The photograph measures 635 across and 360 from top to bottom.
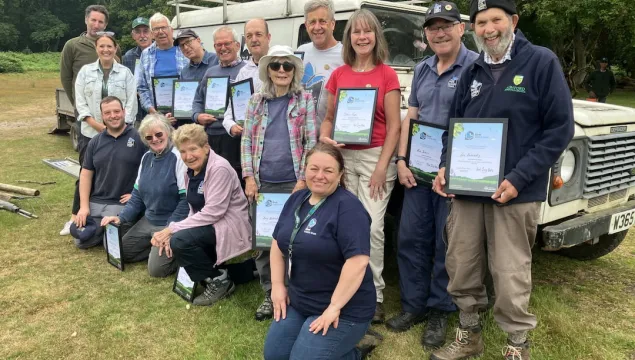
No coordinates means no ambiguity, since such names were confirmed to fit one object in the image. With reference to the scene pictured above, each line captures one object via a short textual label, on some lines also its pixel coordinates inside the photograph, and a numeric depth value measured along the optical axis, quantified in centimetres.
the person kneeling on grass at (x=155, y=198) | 412
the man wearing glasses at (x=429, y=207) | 287
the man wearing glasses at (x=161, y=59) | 504
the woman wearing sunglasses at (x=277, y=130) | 322
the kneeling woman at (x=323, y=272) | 245
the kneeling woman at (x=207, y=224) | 354
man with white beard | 235
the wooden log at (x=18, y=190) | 560
